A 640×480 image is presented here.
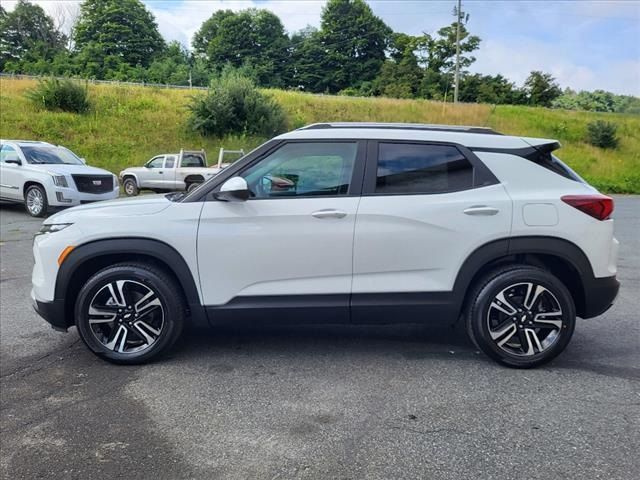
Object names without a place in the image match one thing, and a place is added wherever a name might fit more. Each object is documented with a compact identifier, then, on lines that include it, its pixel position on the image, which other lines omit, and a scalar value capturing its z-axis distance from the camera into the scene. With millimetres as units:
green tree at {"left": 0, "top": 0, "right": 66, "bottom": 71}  67812
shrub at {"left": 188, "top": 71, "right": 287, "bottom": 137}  26938
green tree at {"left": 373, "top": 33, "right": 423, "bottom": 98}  65438
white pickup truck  17984
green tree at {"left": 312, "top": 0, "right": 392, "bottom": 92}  77250
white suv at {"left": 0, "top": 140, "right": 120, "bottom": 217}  12016
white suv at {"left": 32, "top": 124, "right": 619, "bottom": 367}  3738
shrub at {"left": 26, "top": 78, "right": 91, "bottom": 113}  25766
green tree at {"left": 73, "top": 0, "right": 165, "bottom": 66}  67000
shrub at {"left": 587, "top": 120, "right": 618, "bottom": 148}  32844
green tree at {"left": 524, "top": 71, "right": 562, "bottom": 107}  58656
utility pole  45362
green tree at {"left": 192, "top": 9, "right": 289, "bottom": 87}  77062
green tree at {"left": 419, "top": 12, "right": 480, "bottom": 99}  62688
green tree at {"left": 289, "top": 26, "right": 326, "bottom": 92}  76875
